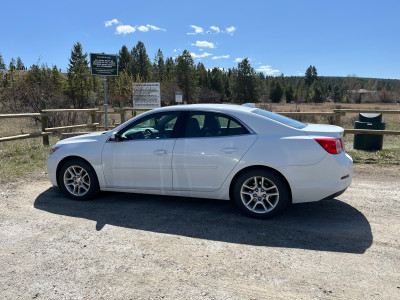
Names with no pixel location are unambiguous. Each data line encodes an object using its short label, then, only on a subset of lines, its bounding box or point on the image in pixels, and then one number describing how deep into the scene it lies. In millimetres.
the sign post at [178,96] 20141
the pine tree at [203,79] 83750
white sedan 4238
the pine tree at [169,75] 63831
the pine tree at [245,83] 65375
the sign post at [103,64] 9992
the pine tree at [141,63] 74375
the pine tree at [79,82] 52656
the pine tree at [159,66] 81294
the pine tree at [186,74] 59531
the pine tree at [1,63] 73700
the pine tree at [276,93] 99750
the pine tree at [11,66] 42188
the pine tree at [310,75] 142875
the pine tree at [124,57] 77375
